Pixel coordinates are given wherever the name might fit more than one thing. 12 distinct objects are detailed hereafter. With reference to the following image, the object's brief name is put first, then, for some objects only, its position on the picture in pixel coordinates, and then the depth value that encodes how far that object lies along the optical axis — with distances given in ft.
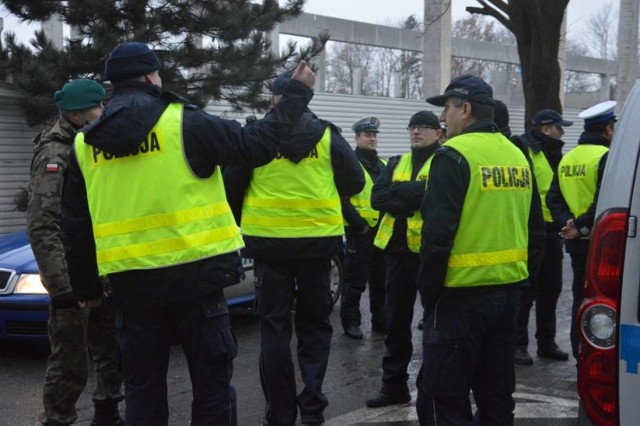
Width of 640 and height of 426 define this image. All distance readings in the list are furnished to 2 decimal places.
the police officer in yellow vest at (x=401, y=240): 16.33
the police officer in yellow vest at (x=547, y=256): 20.15
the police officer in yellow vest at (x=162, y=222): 10.20
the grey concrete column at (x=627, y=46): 70.44
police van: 7.66
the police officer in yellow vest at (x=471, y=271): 11.19
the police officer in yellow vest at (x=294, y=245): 14.38
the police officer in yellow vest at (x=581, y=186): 18.04
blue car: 19.33
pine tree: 33.58
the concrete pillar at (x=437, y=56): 81.97
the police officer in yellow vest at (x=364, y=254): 23.68
